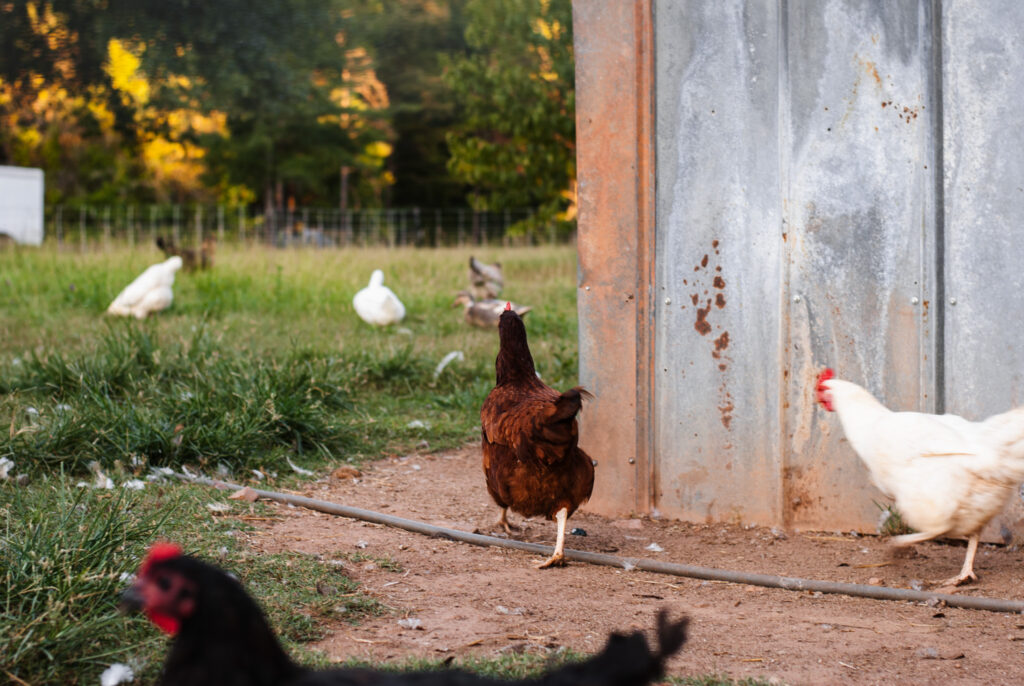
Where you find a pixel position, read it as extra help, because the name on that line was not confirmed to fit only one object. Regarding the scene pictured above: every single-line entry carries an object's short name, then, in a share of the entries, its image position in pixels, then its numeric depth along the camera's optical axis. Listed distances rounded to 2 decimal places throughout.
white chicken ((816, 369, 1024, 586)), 3.21
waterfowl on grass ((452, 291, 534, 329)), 8.91
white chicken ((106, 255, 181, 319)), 8.73
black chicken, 1.56
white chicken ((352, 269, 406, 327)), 8.74
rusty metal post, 4.27
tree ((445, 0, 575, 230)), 19.91
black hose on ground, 3.15
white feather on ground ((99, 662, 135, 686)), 2.31
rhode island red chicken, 3.51
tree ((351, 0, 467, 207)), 28.28
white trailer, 17.59
